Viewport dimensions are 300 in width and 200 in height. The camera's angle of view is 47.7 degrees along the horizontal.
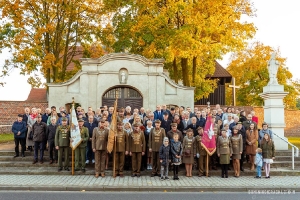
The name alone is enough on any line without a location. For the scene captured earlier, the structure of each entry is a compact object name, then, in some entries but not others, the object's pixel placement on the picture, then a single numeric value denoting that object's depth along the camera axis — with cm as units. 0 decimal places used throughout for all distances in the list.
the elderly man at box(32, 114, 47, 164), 1252
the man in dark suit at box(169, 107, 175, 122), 1327
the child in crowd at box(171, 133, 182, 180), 1134
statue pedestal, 1521
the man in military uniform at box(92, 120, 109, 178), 1160
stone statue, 1587
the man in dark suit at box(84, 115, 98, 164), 1255
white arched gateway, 1845
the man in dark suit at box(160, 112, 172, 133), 1259
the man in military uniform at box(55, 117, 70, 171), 1197
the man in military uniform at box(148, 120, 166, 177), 1166
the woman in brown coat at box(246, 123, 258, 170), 1250
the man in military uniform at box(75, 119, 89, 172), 1192
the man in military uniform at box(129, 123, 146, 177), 1166
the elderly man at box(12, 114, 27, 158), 1311
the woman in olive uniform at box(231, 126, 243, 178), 1194
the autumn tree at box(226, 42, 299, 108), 3772
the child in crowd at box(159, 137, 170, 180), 1130
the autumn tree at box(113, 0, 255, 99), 2040
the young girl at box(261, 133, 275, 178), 1187
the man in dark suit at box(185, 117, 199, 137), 1249
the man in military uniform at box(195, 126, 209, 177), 1198
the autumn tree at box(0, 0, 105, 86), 2177
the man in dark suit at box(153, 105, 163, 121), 1364
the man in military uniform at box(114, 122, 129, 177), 1162
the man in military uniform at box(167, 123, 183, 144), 1178
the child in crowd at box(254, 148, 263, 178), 1179
